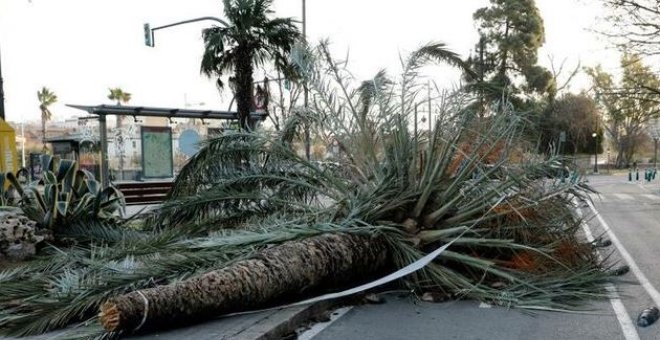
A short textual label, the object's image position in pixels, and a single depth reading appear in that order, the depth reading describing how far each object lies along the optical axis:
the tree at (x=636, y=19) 19.09
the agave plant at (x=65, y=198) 8.41
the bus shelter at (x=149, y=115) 14.85
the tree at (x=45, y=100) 69.38
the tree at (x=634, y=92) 21.00
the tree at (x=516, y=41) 40.03
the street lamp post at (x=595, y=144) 52.04
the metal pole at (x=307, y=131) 8.46
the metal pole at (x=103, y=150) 15.05
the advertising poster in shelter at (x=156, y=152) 17.95
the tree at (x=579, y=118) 45.03
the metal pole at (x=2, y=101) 11.22
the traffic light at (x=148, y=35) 19.89
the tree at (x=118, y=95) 62.07
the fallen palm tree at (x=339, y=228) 4.95
